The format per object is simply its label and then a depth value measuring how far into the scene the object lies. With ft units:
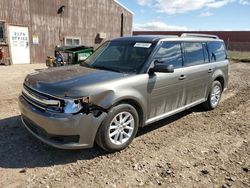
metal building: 33.62
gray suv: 8.00
